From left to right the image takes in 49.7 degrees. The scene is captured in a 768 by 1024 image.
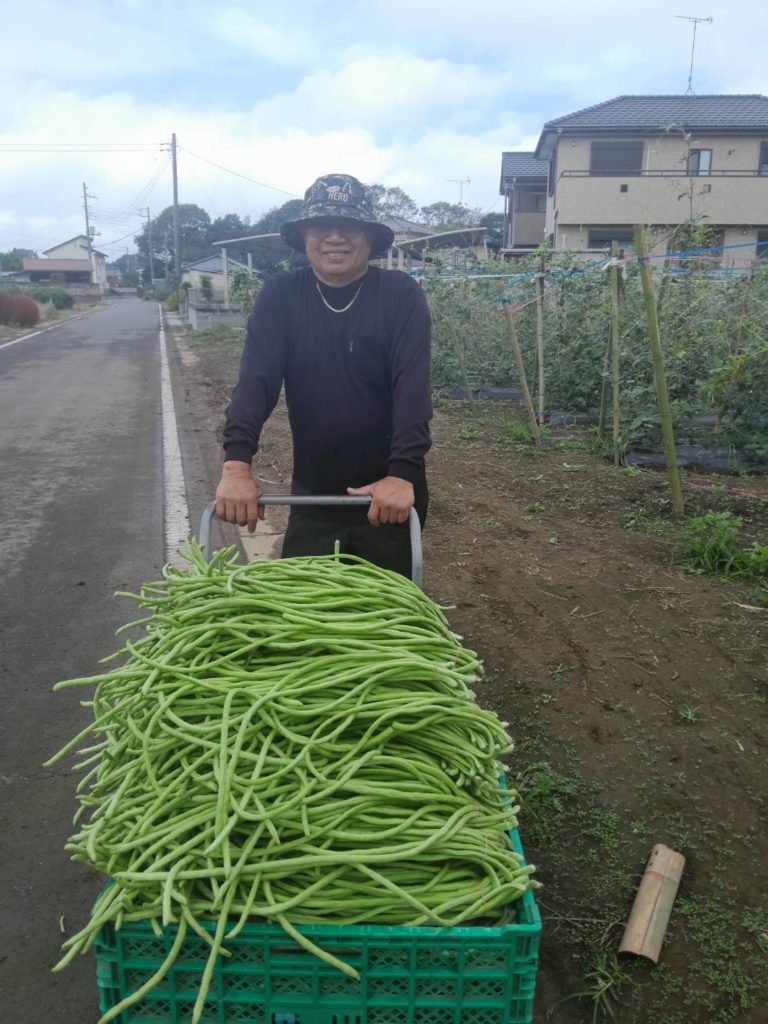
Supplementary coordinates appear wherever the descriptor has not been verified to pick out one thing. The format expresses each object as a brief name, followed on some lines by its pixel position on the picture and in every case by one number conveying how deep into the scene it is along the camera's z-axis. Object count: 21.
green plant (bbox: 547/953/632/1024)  2.32
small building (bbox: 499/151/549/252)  39.47
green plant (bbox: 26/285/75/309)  55.44
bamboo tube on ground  2.44
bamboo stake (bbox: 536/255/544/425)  9.68
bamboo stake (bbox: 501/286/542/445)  9.16
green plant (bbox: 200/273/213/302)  38.56
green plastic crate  1.42
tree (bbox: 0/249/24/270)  117.81
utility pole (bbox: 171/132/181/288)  56.56
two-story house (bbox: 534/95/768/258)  30.03
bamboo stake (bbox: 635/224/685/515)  6.34
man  3.00
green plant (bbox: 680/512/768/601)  5.16
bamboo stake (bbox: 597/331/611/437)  8.58
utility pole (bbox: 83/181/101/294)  109.33
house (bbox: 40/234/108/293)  103.60
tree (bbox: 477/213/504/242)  54.03
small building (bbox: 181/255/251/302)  60.64
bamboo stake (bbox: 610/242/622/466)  7.82
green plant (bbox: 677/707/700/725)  3.64
